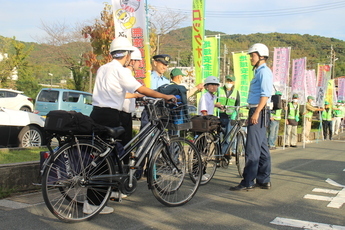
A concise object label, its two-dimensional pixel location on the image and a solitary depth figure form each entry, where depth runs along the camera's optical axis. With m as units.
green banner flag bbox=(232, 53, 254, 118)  13.21
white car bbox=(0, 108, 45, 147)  8.00
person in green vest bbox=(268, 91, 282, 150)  12.21
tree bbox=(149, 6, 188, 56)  18.88
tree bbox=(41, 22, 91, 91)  30.61
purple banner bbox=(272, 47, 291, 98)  13.33
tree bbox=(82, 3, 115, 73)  17.99
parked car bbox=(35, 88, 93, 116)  18.42
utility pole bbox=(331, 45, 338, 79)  54.27
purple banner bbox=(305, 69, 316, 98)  16.70
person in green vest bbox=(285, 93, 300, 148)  13.55
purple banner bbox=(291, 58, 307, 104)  13.89
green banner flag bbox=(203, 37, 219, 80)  10.91
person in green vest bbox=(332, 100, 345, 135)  21.59
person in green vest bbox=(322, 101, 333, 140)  18.97
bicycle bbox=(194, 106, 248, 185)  5.95
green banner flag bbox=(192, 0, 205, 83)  9.91
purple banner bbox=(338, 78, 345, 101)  27.92
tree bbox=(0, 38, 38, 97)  29.53
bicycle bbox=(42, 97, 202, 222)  3.76
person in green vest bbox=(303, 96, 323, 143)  14.90
